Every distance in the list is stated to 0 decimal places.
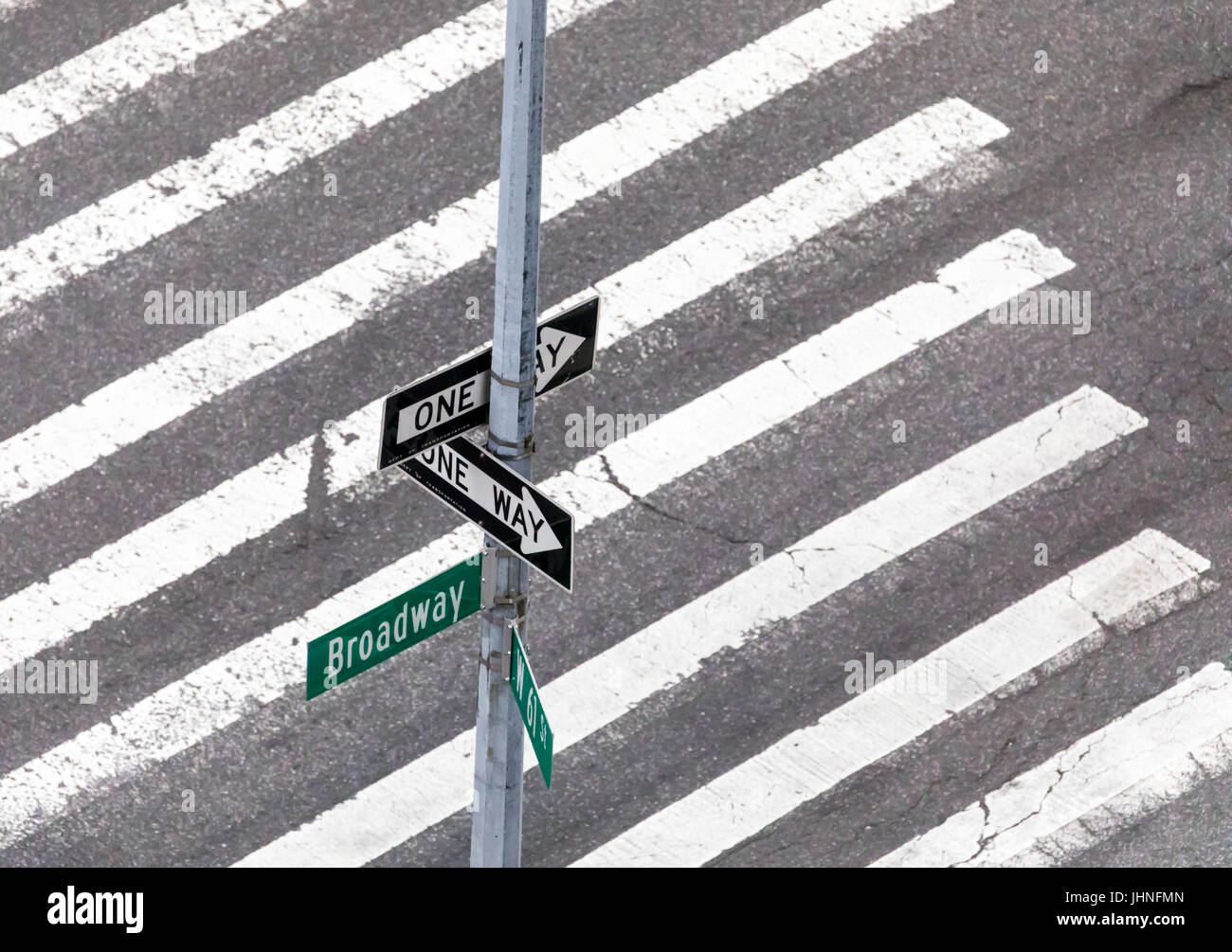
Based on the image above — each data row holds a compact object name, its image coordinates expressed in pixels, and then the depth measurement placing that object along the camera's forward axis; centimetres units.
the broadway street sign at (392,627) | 1213
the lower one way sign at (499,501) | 1179
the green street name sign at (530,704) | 1230
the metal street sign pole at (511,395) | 1076
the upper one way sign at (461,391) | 1145
